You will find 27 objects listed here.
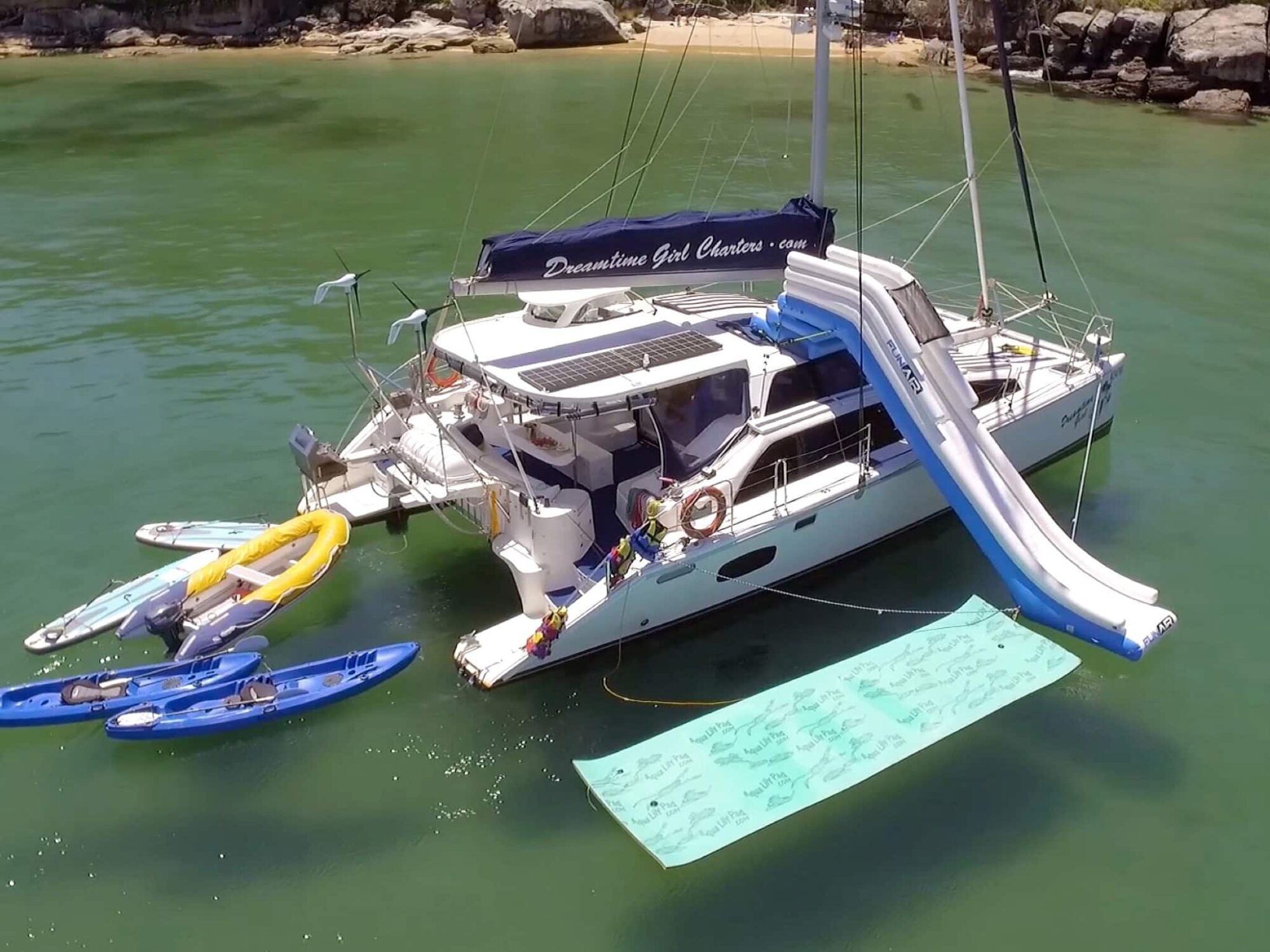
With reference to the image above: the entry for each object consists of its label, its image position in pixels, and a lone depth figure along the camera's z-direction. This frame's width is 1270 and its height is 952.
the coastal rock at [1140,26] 40.69
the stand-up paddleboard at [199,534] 12.64
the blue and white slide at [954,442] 10.80
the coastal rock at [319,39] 57.20
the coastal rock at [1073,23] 42.59
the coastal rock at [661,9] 57.59
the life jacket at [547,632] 10.24
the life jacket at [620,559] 10.38
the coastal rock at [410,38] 55.44
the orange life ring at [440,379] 13.66
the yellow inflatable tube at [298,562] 11.24
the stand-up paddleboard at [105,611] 11.25
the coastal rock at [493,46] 54.47
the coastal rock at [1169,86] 39.53
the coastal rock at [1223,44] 38.22
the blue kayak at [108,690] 9.88
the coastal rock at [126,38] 56.62
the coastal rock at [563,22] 54.09
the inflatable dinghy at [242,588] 10.88
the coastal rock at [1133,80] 40.62
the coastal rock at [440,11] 58.53
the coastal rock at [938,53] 46.38
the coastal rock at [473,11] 57.84
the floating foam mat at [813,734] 8.49
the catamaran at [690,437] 10.85
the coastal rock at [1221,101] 37.72
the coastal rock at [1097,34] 41.97
